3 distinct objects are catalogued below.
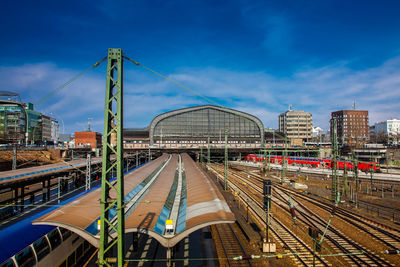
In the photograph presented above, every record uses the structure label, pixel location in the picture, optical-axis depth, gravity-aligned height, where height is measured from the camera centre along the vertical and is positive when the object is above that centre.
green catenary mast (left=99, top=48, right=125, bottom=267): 8.94 -0.85
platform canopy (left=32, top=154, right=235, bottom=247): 11.06 -4.28
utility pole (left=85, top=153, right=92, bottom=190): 25.30 -2.63
